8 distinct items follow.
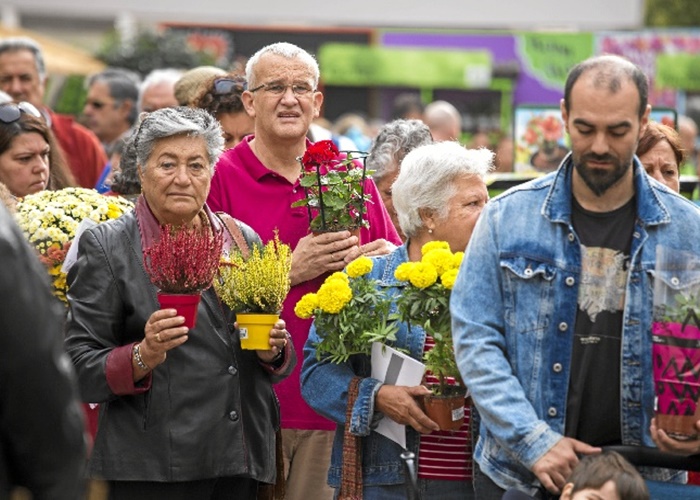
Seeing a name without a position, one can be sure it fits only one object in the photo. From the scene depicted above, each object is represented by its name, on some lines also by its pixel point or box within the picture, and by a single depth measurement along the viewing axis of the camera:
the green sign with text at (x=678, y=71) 39.46
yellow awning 26.38
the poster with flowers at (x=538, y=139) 15.18
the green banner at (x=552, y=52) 36.92
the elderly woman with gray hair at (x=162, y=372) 8.07
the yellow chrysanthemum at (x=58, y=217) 9.55
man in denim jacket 6.60
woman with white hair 8.21
